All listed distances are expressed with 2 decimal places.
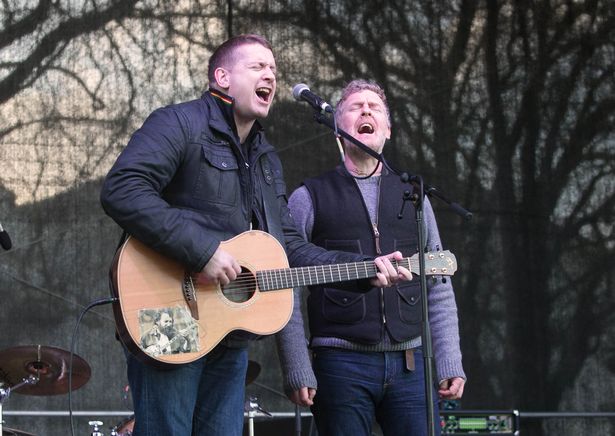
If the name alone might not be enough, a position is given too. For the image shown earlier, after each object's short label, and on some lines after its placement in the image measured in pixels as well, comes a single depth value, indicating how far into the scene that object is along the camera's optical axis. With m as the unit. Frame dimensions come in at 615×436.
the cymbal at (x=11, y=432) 10.14
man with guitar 6.42
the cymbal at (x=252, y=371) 10.70
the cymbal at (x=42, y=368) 9.85
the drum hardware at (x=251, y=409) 10.52
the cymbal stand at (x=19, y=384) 9.74
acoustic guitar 6.44
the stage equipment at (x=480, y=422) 11.36
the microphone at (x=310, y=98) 7.25
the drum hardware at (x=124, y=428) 10.24
